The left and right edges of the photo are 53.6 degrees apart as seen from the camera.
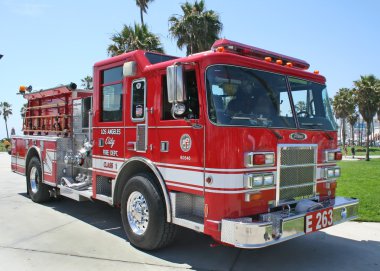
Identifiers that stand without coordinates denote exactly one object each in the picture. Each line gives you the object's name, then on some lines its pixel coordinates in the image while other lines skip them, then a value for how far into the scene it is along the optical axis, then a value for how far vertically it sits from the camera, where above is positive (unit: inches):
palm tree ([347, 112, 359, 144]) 2726.4 +83.0
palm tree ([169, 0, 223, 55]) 689.0 +189.8
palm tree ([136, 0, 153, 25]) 871.1 +291.1
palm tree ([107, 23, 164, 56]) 658.8 +158.1
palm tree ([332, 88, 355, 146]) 2190.0 +157.4
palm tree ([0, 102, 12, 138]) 3636.8 +187.3
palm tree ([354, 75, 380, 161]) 1283.2 +118.4
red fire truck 163.9 -8.7
